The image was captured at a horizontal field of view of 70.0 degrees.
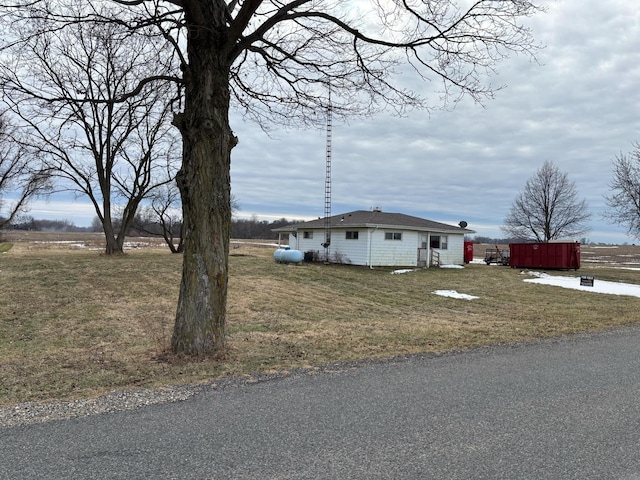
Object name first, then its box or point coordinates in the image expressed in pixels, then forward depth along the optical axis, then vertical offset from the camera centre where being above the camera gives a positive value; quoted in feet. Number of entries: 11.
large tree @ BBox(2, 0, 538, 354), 19.07 +3.64
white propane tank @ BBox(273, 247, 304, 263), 79.92 -2.14
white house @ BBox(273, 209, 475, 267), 82.99 +1.27
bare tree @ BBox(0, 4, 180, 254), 80.43 +14.70
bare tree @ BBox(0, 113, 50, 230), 82.53 +11.28
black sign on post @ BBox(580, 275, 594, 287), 62.23 -4.05
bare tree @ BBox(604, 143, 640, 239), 82.64 +11.36
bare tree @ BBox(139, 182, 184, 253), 105.09 +5.05
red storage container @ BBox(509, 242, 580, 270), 91.30 -0.86
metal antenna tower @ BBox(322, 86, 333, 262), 85.09 +3.13
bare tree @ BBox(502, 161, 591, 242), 109.70 +9.72
